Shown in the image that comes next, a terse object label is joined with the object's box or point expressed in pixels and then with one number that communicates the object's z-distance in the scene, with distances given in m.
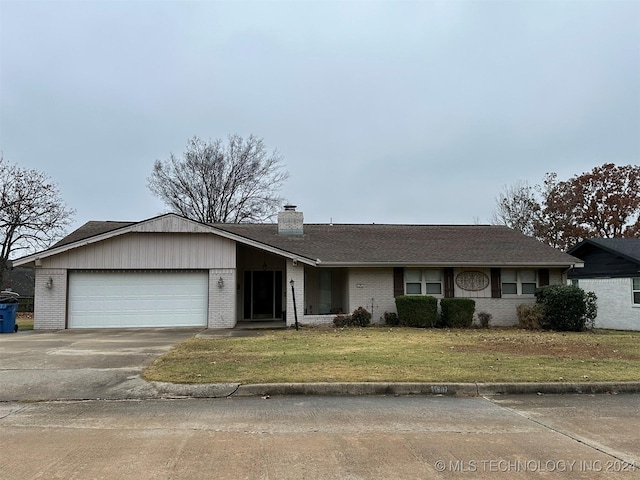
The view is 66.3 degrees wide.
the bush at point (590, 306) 17.27
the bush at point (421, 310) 17.47
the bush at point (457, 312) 17.62
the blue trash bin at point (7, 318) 16.28
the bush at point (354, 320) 17.78
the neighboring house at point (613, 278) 20.36
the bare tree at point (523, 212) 40.00
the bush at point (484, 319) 18.33
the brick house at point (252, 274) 17.28
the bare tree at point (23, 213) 27.84
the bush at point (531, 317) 17.55
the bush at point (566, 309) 17.05
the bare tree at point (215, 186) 38.44
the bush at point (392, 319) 18.05
